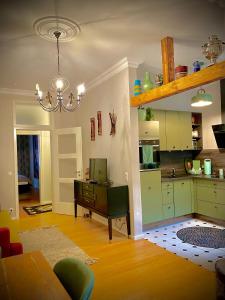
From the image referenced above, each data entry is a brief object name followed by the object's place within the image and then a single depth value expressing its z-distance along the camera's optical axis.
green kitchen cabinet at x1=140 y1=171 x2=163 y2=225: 4.06
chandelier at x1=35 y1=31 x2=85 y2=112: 2.71
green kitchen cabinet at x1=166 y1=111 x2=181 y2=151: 4.72
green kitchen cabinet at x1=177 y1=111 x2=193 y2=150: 4.89
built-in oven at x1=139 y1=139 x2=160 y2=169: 4.30
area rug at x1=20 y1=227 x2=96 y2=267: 3.18
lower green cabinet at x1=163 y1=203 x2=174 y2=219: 4.32
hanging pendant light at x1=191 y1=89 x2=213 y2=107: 3.74
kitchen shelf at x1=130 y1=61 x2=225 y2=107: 2.33
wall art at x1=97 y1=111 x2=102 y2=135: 4.69
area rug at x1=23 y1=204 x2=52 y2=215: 5.75
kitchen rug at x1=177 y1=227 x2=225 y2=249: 3.44
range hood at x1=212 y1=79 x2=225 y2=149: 4.49
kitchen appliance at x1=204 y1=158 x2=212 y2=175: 4.91
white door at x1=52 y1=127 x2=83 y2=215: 5.48
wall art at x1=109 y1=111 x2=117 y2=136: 4.16
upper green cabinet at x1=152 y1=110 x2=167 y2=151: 4.58
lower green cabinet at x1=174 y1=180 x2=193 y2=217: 4.49
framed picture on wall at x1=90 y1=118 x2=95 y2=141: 5.00
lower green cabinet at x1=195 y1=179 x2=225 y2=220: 4.17
